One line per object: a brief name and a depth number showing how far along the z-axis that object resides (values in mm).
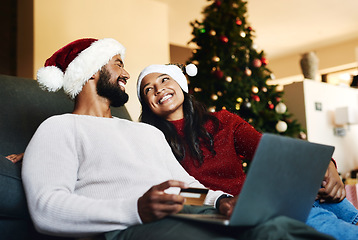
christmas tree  3826
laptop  844
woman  1738
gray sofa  1199
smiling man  971
